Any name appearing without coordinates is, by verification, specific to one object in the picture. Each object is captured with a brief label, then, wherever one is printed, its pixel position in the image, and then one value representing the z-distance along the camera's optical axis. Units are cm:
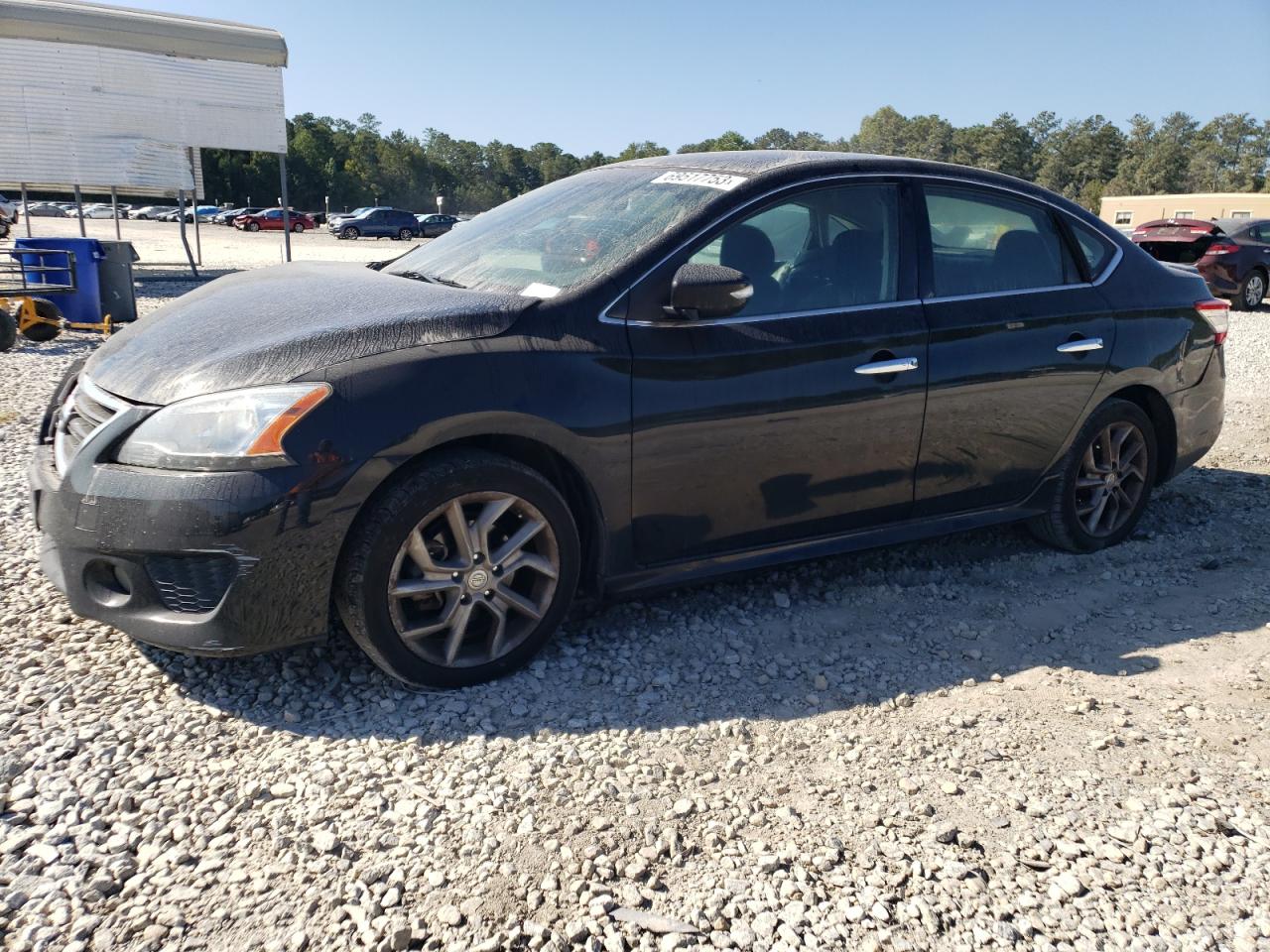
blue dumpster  1122
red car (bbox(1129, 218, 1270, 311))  1588
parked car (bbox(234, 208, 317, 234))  5598
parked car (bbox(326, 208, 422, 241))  5112
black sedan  289
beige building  5086
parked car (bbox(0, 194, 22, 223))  2207
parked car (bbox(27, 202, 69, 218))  6272
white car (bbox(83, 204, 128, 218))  6331
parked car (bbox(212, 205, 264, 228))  5850
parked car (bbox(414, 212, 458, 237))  5419
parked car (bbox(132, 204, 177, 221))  6525
